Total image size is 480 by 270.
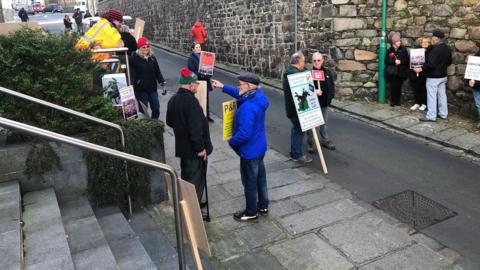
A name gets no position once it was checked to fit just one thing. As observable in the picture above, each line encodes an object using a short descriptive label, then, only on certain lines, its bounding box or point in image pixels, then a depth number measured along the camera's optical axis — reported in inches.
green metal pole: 408.6
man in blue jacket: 193.8
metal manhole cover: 207.0
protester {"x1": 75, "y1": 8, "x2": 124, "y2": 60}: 276.5
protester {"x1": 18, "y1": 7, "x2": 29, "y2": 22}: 1196.8
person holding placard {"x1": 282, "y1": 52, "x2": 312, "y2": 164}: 269.7
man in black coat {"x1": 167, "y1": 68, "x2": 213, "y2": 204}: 193.6
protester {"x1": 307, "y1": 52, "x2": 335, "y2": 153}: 289.3
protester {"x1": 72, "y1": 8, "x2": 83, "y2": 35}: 1163.8
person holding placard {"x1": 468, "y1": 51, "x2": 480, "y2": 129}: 328.2
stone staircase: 136.9
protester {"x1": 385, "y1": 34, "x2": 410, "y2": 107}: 396.5
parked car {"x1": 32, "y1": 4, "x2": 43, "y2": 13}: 2330.5
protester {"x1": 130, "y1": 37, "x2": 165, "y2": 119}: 305.4
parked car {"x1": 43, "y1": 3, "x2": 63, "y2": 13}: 2396.7
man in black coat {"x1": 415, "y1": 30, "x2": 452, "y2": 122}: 353.1
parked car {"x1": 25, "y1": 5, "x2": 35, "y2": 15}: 2143.7
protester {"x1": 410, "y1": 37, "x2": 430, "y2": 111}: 381.1
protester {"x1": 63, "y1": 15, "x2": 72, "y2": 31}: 1056.2
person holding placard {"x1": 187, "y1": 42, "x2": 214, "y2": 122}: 345.4
